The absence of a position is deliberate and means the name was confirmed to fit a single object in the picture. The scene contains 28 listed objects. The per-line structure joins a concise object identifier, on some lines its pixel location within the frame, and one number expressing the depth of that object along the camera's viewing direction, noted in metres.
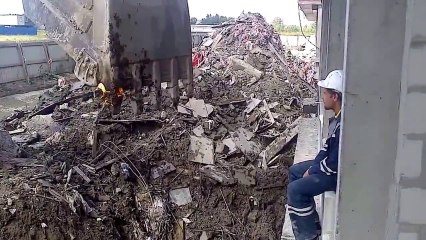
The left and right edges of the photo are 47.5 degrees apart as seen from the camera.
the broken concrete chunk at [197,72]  14.58
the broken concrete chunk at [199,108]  11.03
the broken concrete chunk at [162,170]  9.18
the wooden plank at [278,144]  9.47
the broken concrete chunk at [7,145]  8.63
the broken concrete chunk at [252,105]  11.84
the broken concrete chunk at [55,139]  10.11
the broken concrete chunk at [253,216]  8.41
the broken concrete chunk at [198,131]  9.99
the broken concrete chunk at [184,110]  11.01
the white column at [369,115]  2.81
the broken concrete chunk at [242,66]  15.28
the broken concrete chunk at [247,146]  9.69
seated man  4.02
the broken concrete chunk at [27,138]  10.17
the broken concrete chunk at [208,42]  18.92
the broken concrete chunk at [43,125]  10.91
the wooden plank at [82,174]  8.51
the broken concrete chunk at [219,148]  9.67
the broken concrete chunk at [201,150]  9.48
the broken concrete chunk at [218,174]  8.82
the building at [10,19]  27.22
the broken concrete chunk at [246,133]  10.38
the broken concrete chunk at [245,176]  8.80
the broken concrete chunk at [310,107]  9.82
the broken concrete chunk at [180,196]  8.80
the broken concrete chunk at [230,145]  9.66
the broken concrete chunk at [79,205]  7.65
